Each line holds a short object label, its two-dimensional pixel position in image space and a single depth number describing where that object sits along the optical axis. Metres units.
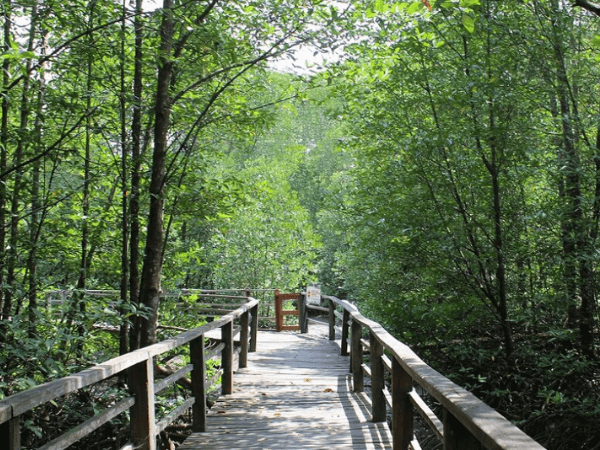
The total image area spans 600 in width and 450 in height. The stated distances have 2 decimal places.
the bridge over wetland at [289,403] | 2.29
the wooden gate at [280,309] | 17.20
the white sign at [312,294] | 16.08
